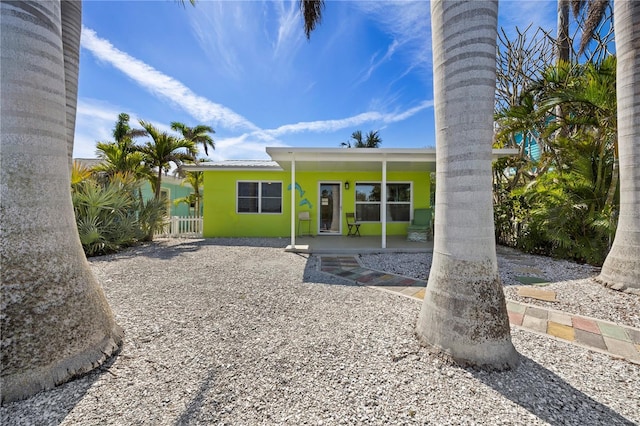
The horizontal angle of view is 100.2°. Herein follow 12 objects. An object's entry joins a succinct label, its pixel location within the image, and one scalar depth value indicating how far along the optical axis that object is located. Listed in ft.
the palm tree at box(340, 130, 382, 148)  79.25
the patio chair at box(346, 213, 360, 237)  33.68
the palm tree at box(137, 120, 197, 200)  30.50
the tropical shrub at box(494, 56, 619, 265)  16.44
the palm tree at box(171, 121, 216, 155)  42.63
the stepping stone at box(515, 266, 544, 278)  16.88
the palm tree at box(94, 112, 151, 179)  30.27
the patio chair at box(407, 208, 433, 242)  29.17
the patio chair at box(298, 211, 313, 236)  33.09
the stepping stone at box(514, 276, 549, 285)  15.09
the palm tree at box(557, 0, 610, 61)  30.22
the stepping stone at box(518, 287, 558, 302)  12.71
